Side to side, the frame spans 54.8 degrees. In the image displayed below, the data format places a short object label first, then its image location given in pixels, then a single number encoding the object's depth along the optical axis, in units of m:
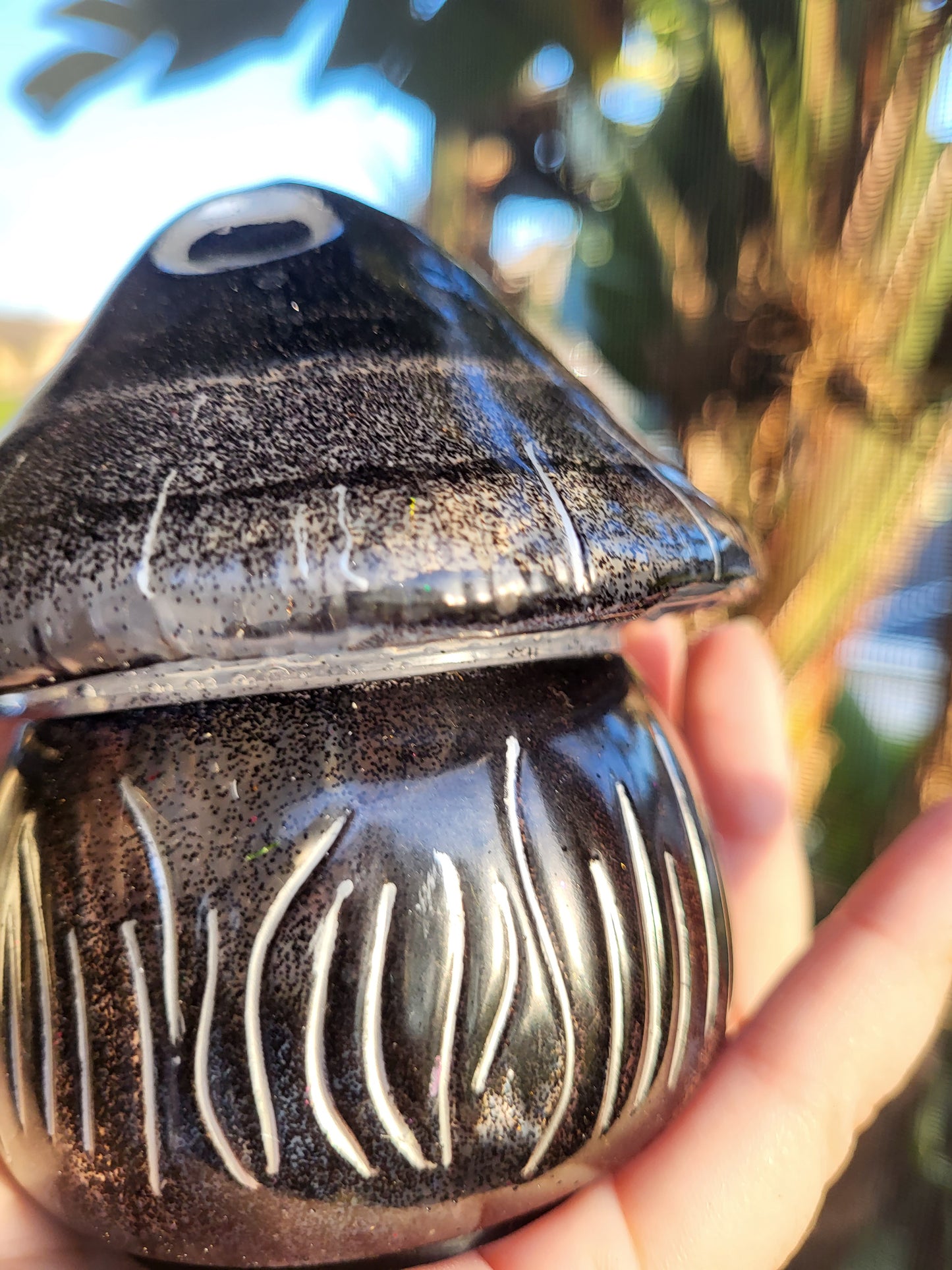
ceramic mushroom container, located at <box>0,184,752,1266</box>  0.07
